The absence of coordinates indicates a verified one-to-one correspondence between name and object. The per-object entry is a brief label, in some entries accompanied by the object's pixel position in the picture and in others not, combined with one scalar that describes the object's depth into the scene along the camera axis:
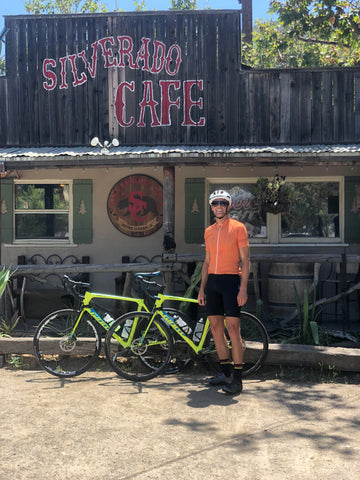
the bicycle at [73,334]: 5.62
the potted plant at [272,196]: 8.20
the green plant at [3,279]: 5.73
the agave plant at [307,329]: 6.19
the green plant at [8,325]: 6.98
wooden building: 8.81
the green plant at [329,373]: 5.49
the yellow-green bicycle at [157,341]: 5.48
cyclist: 5.01
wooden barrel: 7.77
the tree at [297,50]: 16.52
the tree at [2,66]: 24.42
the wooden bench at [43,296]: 8.81
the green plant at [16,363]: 6.03
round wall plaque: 9.27
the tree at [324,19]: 12.71
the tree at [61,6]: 26.20
